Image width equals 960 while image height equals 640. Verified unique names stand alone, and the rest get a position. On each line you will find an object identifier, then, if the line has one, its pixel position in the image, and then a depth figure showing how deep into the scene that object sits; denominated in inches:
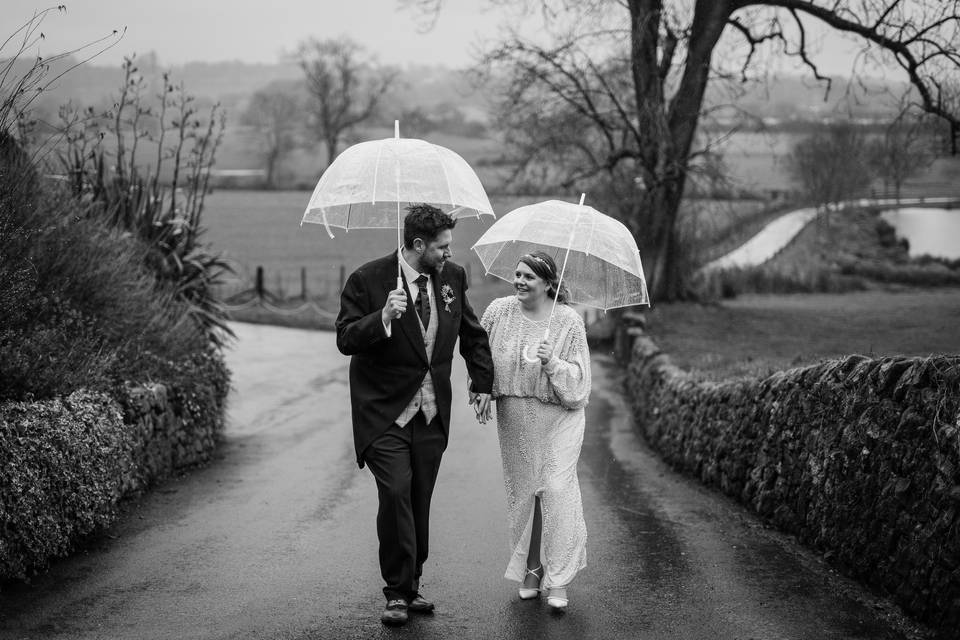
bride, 253.1
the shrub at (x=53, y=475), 258.5
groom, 238.4
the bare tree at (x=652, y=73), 885.8
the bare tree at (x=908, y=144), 746.6
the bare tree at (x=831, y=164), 2321.6
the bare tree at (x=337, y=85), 3550.7
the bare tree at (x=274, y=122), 3693.7
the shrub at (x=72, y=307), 302.0
